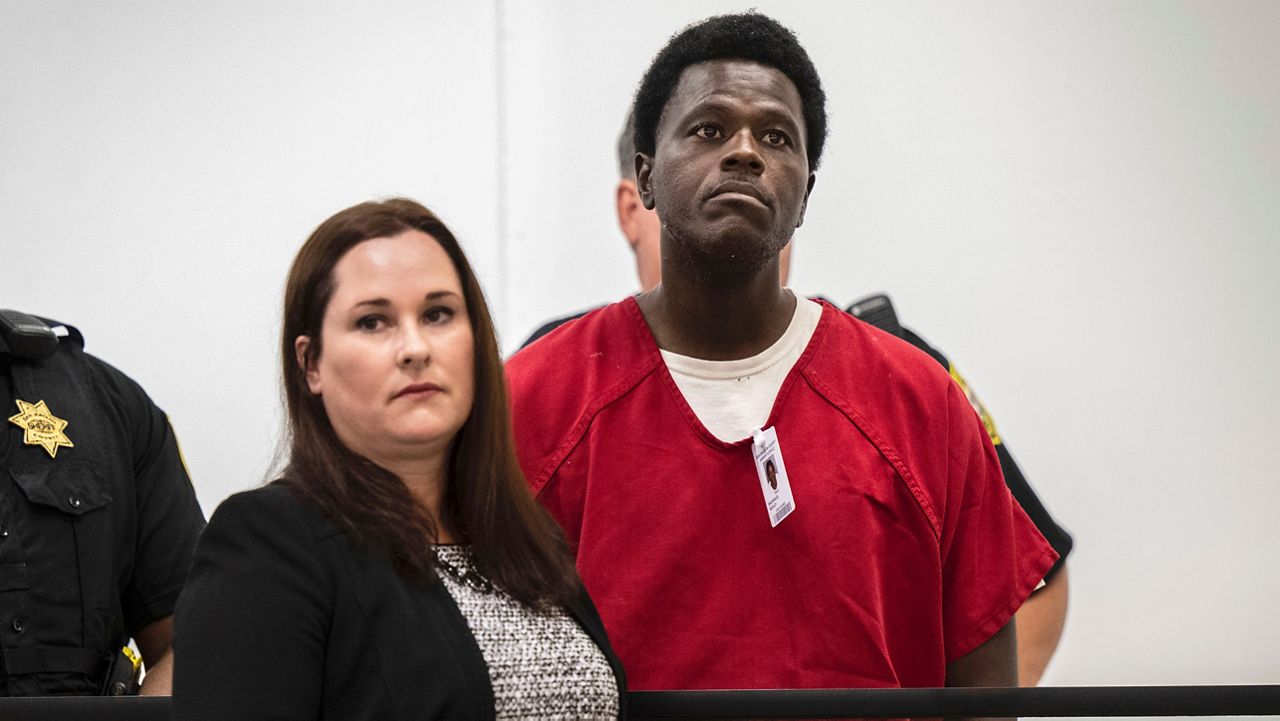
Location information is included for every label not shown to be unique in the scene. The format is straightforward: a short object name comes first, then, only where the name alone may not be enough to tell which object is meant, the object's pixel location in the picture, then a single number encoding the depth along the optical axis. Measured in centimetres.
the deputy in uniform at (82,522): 527
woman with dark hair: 473
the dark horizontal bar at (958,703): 489
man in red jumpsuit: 508
